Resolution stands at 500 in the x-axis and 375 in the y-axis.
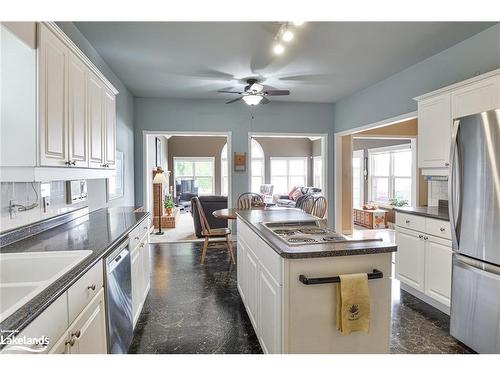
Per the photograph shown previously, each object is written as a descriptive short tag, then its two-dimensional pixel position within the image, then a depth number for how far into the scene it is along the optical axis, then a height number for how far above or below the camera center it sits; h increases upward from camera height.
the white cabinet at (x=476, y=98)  2.36 +0.72
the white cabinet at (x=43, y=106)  1.59 +0.45
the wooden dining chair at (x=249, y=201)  4.71 -0.34
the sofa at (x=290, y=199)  8.98 -0.61
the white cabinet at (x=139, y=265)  2.31 -0.75
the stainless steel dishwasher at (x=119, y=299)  1.67 -0.75
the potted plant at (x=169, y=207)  7.27 -0.65
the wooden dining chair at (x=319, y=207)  4.33 -0.40
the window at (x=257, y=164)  10.98 +0.64
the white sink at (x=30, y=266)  1.29 -0.44
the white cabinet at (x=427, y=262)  2.52 -0.77
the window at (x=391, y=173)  6.86 +0.18
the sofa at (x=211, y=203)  5.75 -0.44
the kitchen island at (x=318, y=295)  1.56 -0.63
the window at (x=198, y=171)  11.13 +0.38
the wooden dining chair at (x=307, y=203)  4.37 -0.35
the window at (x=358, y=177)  8.29 +0.11
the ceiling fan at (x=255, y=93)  4.04 +1.24
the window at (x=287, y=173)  11.13 +0.30
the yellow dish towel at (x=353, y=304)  1.54 -0.66
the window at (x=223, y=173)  11.27 +0.31
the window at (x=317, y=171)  10.86 +0.37
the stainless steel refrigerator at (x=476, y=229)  1.90 -0.34
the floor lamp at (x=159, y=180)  6.43 +0.02
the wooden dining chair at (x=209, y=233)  4.12 -0.75
